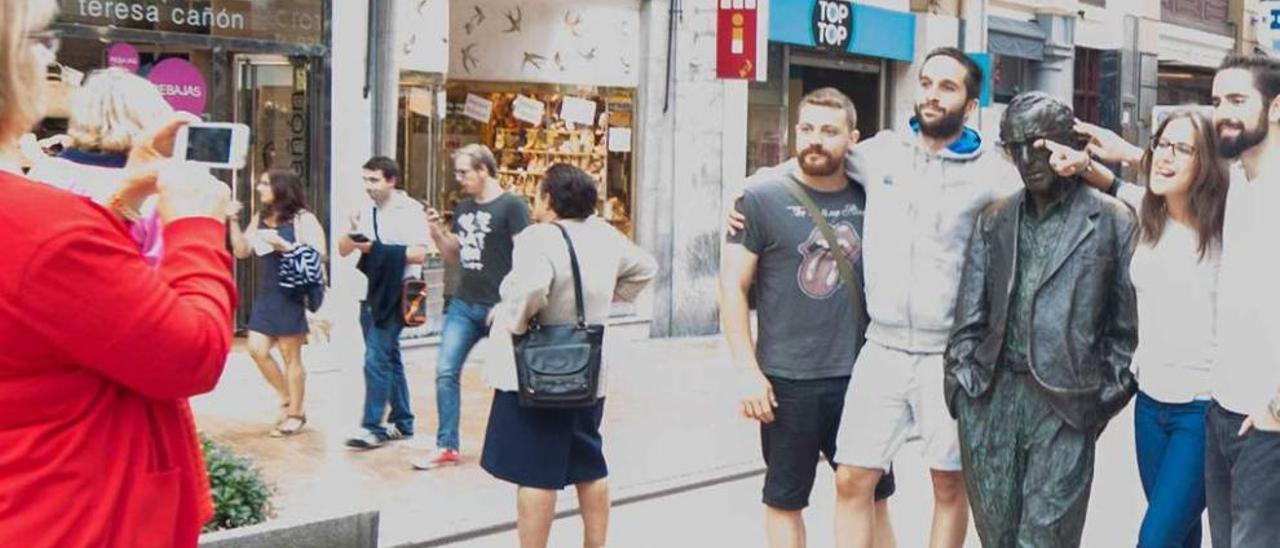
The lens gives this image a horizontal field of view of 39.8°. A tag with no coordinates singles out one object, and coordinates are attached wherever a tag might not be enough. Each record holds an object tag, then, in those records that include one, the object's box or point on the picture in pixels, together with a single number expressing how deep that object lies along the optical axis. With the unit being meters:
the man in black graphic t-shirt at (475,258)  9.65
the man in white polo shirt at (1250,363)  4.96
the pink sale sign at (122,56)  12.48
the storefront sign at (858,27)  18.05
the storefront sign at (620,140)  16.84
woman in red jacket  2.60
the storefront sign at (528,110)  15.94
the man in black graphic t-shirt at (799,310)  6.24
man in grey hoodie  5.96
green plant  6.59
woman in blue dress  10.50
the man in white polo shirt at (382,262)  10.16
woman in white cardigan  6.88
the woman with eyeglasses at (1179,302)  5.64
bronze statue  5.31
